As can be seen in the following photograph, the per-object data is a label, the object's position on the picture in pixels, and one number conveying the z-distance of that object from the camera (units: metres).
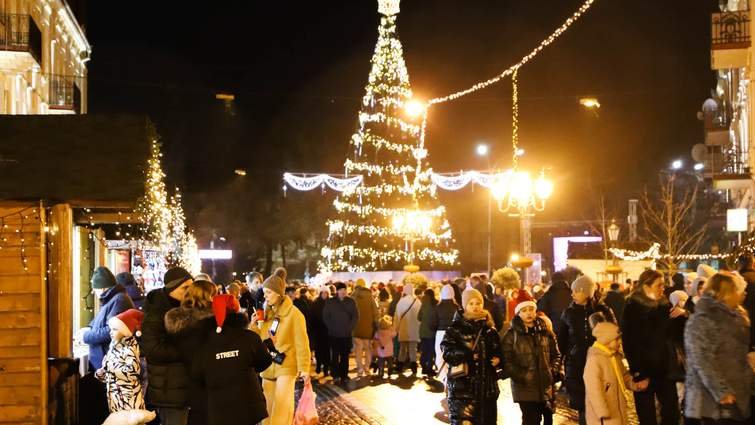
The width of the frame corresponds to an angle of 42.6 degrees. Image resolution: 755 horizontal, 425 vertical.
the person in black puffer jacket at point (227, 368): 7.58
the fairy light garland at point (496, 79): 21.04
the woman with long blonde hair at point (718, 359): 7.70
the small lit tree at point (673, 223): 40.28
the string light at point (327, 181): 45.41
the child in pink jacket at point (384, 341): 19.84
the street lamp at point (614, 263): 31.25
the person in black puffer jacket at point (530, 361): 9.54
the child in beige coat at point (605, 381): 9.08
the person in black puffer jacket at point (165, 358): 7.87
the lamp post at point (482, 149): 33.68
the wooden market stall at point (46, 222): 10.84
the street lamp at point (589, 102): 23.45
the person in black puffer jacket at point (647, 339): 10.43
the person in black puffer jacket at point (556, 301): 14.94
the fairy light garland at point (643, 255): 38.41
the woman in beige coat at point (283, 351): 10.31
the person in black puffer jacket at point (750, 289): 11.14
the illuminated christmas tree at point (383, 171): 45.50
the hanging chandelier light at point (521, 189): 26.00
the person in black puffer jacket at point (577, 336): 10.78
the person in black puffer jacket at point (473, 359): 9.38
